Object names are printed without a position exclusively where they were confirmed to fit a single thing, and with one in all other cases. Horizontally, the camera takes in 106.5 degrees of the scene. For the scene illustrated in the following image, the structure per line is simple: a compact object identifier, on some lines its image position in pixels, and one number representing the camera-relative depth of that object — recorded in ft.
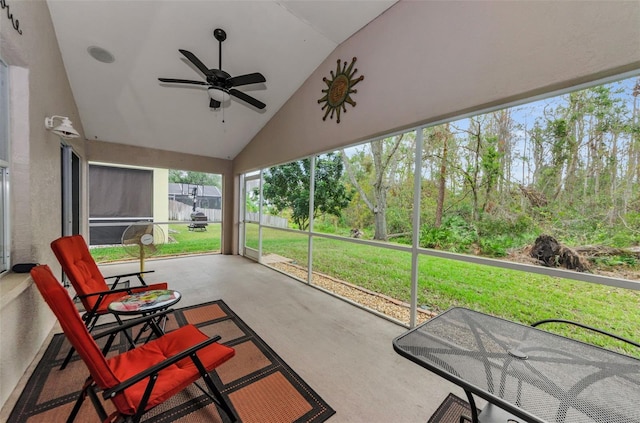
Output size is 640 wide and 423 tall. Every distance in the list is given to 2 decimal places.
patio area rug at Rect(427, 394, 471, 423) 5.06
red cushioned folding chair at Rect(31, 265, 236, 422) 3.66
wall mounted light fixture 7.73
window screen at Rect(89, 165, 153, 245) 19.20
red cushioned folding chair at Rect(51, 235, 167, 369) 6.84
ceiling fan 7.99
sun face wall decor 10.67
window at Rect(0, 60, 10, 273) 6.04
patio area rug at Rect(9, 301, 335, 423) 4.98
